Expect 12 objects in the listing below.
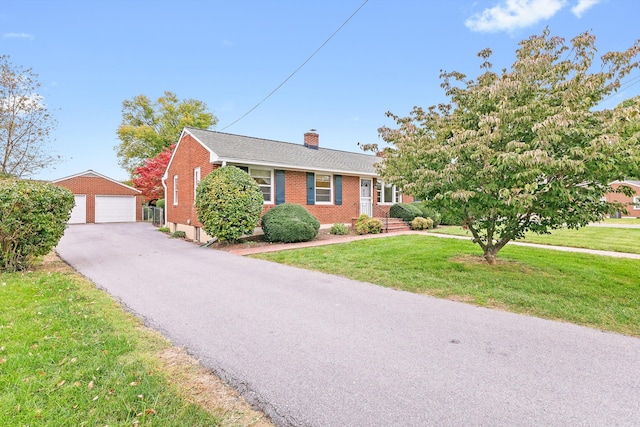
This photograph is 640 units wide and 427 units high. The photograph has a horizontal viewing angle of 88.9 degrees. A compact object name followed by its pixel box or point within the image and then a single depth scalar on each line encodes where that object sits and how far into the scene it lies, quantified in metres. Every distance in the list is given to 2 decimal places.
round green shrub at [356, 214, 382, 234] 14.86
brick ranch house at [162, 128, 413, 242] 13.68
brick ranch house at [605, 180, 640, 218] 30.12
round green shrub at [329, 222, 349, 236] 14.51
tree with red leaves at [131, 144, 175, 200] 27.45
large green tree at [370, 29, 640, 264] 5.15
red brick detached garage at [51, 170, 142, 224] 26.09
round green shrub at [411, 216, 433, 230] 16.39
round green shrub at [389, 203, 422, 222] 17.36
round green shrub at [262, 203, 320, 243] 12.11
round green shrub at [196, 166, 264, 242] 11.13
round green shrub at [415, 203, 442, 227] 17.61
